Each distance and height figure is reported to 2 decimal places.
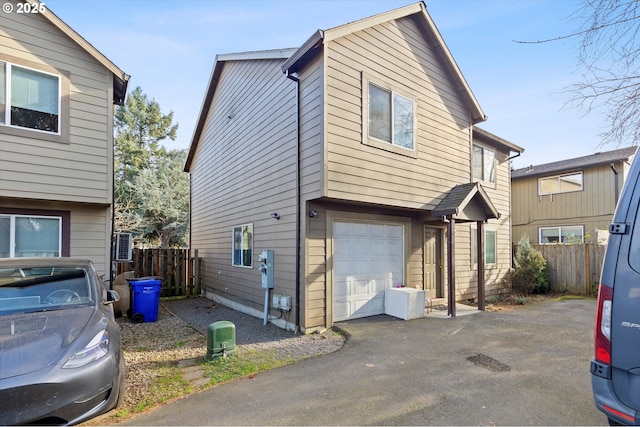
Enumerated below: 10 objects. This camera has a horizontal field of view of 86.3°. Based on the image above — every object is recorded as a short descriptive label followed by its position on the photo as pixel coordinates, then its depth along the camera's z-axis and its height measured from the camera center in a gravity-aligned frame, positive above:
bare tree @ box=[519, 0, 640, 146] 3.76 +1.96
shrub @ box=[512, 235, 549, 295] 12.26 -1.47
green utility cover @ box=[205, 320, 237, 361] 5.24 -1.71
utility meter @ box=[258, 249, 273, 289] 7.84 -0.90
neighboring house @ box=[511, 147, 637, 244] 14.31 +1.52
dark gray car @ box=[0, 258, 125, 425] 2.72 -1.06
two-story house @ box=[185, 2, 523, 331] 6.98 +1.36
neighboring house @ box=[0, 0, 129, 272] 6.12 +1.68
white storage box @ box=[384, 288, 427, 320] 7.86 -1.72
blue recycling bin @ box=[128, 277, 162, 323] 8.19 -1.72
